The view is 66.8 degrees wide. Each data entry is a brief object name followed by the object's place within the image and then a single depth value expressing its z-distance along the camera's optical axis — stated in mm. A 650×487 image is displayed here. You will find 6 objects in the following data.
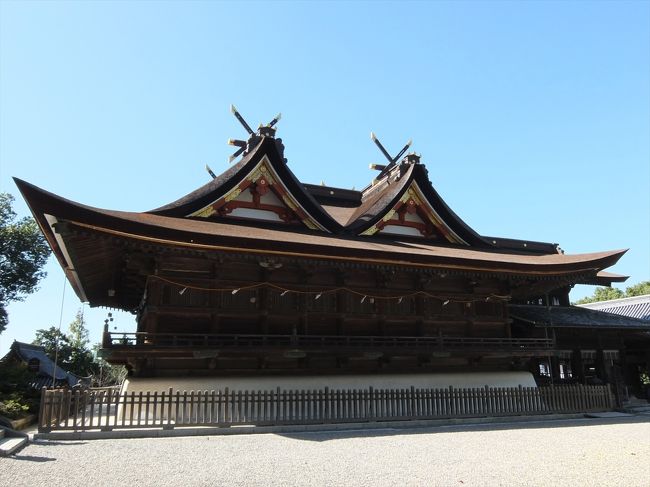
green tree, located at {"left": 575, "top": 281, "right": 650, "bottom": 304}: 57300
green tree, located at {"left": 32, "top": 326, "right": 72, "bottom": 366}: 45097
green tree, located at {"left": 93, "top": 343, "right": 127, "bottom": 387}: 48544
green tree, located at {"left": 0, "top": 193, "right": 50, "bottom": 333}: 37856
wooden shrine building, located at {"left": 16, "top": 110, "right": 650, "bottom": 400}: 13516
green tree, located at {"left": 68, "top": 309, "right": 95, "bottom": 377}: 45562
